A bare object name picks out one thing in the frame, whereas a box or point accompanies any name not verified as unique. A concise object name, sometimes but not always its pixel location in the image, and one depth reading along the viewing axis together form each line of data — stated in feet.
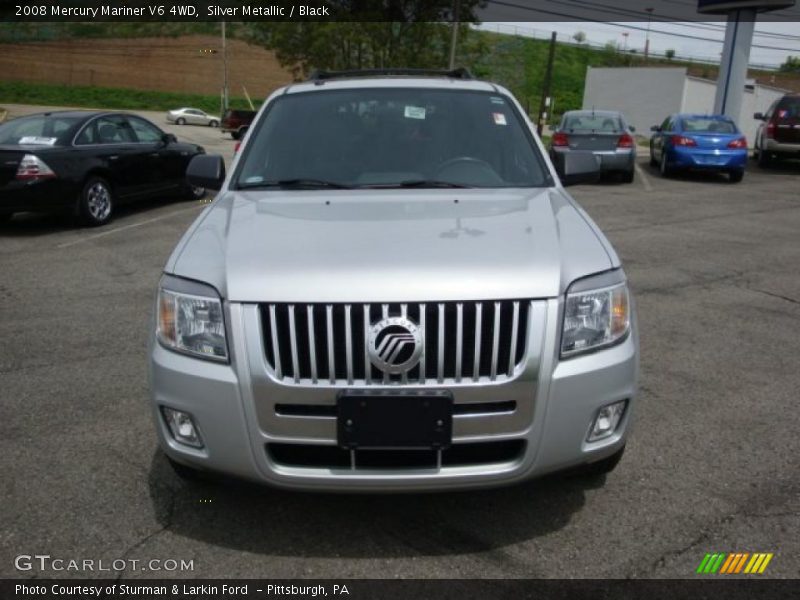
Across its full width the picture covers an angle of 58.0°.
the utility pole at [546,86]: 117.50
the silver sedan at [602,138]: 46.57
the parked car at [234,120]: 113.60
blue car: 50.06
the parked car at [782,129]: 58.85
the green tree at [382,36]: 89.51
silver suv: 7.88
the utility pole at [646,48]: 273.13
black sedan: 27.76
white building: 139.03
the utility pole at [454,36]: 84.12
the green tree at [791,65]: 287.07
